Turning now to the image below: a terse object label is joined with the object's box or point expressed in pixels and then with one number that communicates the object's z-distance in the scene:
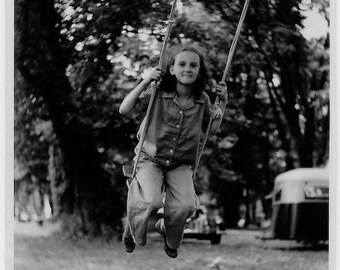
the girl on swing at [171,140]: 4.93
